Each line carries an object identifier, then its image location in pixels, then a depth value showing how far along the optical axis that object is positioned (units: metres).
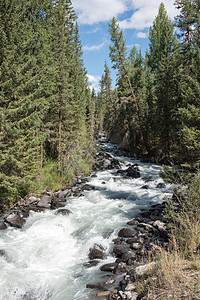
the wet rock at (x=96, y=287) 5.66
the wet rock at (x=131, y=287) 4.92
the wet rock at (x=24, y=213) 10.53
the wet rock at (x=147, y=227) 8.99
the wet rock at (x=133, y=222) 9.78
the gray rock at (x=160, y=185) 16.31
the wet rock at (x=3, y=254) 7.24
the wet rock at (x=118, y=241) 8.23
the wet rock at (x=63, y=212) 11.20
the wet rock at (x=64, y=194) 14.21
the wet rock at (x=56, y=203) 12.25
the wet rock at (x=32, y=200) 12.35
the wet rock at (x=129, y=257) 6.77
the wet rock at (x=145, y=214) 10.73
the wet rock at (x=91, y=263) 7.03
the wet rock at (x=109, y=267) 6.55
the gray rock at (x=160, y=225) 8.66
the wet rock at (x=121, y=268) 6.32
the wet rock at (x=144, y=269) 5.02
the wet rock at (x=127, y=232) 8.65
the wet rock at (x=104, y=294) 5.27
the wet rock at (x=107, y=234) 8.79
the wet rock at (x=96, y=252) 7.51
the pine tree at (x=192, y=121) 11.58
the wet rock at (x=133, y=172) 20.33
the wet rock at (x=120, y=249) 7.41
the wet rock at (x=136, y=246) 7.55
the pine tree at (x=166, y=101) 21.83
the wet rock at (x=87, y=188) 16.22
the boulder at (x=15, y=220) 9.51
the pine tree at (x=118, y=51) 26.19
